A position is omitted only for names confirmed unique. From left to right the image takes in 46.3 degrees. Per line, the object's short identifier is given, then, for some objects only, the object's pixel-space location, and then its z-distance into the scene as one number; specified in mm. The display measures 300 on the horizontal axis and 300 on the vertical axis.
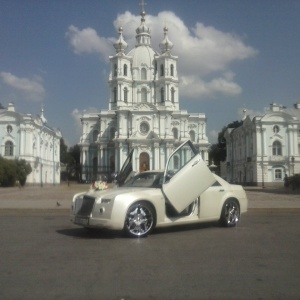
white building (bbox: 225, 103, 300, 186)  49986
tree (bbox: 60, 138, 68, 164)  83998
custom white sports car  7435
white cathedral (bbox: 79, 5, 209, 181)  61888
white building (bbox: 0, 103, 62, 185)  49937
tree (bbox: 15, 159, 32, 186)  43508
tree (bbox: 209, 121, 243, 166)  78673
